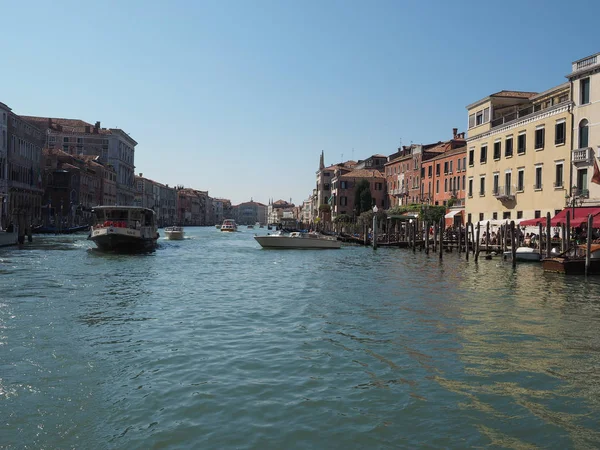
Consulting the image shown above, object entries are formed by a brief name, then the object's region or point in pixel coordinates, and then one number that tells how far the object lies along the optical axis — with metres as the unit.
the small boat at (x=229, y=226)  93.38
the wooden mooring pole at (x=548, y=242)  22.36
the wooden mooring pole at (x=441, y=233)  29.41
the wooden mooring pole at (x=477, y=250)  27.44
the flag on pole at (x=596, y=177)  24.06
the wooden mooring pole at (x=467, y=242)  28.02
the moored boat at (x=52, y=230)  53.75
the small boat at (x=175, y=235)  56.22
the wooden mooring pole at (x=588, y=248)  19.64
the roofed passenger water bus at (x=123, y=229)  29.09
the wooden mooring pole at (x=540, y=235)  23.81
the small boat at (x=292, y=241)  38.38
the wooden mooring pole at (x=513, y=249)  24.06
